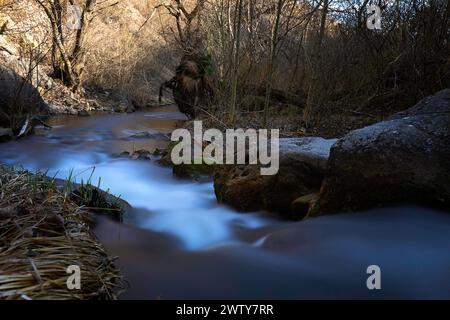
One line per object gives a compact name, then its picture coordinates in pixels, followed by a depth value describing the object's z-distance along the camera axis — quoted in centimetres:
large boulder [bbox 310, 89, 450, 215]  313
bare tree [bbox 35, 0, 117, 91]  1545
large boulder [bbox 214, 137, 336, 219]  394
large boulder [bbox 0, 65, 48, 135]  888
